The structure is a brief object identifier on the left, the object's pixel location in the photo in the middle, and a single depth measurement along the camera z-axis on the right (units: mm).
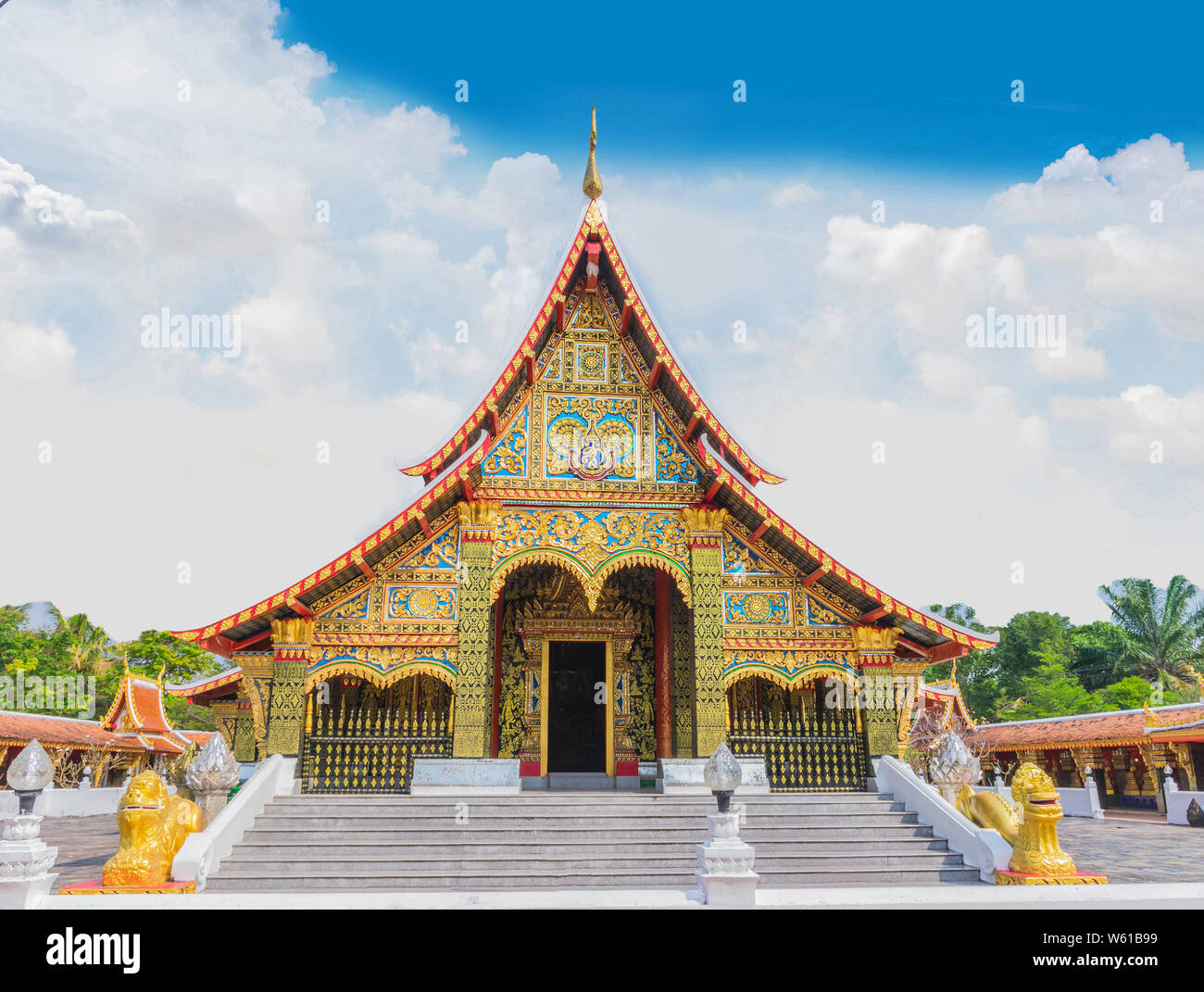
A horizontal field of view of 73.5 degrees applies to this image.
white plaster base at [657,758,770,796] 9820
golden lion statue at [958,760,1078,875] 7406
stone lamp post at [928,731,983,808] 8898
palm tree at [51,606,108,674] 37438
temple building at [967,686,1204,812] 20312
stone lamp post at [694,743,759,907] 6523
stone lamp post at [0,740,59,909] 6496
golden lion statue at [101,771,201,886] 6992
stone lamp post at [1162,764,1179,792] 19266
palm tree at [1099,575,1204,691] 30906
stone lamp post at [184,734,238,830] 8148
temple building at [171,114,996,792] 10352
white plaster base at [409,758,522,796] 9695
